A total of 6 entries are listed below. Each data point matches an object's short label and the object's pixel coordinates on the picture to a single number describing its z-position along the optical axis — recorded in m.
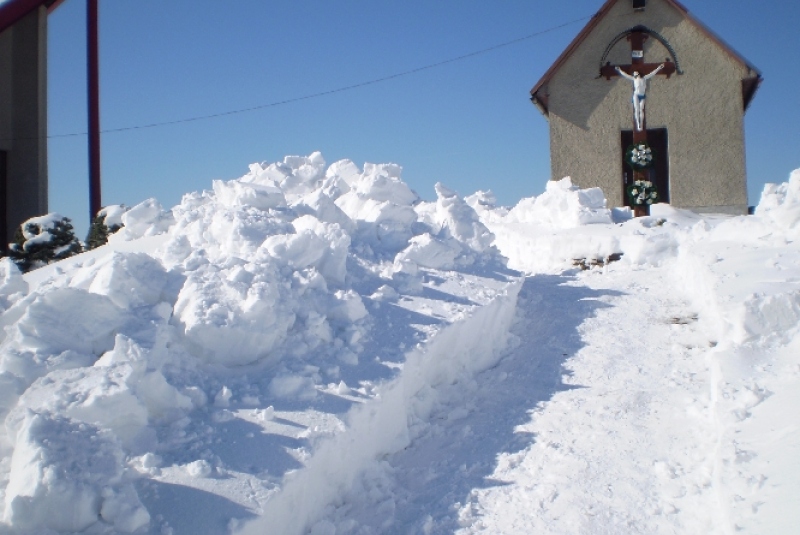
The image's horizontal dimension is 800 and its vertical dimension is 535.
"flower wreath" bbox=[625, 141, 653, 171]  11.70
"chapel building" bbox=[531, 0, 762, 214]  12.99
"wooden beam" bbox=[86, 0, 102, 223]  11.95
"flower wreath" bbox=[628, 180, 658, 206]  11.66
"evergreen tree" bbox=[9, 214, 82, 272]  7.80
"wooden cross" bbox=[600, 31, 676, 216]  12.10
